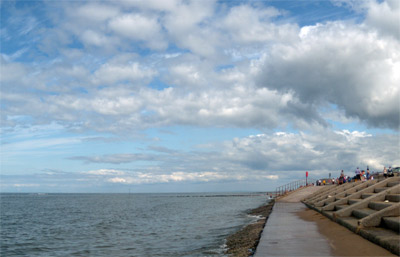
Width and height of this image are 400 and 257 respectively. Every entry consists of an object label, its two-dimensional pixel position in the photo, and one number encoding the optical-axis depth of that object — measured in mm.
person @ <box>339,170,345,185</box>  38556
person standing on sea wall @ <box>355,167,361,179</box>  35388
